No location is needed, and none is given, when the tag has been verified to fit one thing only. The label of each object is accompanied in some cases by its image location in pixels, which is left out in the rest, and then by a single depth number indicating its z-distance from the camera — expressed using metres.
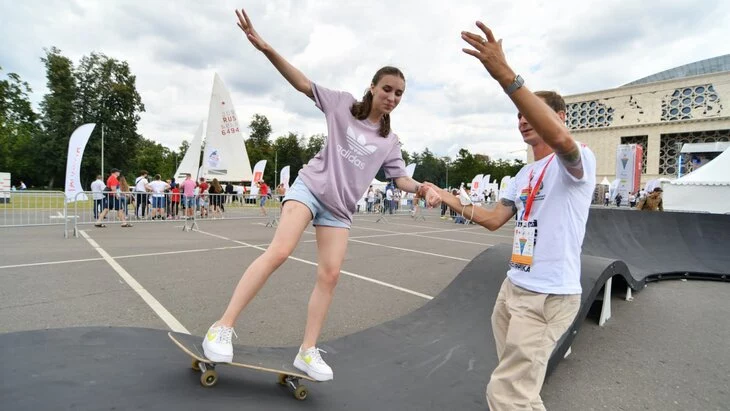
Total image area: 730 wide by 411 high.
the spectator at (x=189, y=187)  14.08
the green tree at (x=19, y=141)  34.44
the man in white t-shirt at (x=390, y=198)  24.09
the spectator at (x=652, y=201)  10.48
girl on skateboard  2.31
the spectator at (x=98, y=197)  12.81
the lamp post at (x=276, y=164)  79.15
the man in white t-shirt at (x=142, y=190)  14.59
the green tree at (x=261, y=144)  79.94
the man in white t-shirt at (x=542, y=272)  1.84
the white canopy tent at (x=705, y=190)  12.40
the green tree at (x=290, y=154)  83.69
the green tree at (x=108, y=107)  50.00
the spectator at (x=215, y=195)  16.44
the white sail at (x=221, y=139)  20.66
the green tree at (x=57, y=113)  48.53
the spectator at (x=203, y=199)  16.31
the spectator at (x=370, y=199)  26.02
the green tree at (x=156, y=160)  90.99
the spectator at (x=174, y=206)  16.00
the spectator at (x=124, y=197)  13.16
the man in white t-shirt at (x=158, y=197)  15.10
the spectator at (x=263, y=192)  17.88
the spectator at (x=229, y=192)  17.36
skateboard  2.19
